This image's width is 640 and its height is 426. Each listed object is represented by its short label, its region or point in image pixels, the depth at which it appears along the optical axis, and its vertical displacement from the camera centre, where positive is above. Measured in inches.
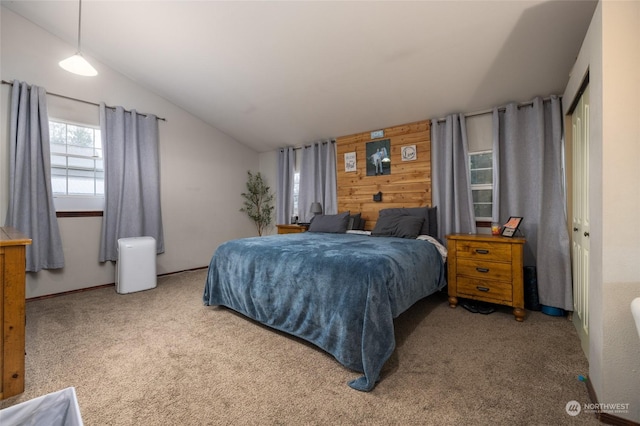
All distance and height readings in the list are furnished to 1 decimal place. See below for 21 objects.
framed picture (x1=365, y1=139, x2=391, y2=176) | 159.0 +31.9
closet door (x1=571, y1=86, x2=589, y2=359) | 79.7 -2.4
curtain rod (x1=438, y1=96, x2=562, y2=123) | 116.0 +45.2
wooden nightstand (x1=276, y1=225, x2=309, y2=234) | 175.2 -9.0
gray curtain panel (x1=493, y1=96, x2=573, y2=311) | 106.4 +10.1
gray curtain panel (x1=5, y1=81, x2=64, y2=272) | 122.7 +17.1
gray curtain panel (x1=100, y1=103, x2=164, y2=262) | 149.1 +20.9
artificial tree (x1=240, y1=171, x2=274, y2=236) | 221.5 +10.7
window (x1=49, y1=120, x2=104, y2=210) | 138.3 +26.5
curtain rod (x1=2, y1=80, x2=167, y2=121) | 123.3 +58.9
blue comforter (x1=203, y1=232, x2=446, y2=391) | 67.7 -21.4
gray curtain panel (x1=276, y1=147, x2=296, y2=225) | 205.2 +23.2
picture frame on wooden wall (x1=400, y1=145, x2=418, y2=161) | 148.6 +31.8
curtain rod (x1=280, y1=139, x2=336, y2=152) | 183.8 +47.6
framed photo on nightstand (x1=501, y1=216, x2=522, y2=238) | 106.7 -5.8
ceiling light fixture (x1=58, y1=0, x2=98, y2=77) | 95.7 +52.0
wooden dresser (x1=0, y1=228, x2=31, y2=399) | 60.9 -21.3
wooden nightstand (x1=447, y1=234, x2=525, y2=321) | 99.3 -21.3
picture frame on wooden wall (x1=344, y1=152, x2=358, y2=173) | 173.2 +31.7
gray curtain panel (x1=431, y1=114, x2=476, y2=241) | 131.1 +14.3
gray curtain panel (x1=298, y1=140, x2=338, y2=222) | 183.2 +23.6
